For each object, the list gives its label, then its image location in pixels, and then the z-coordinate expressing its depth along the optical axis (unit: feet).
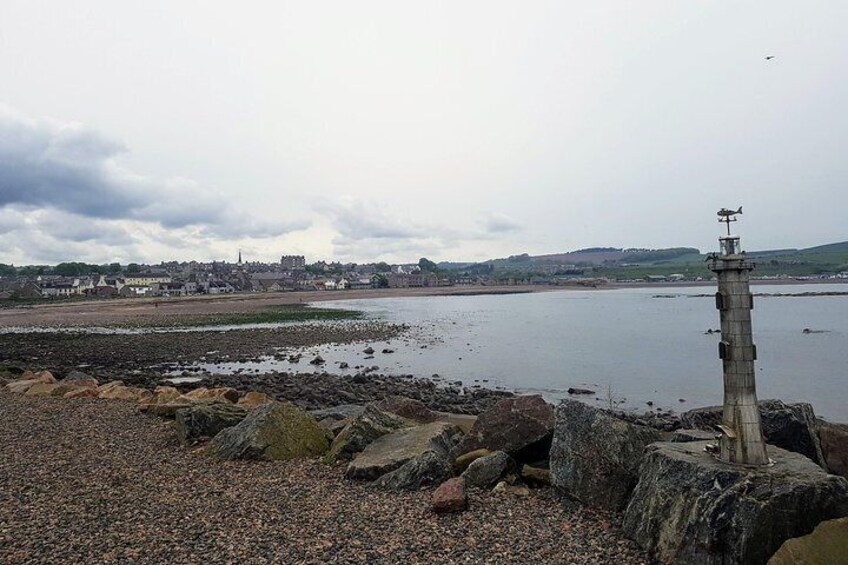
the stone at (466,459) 32.37
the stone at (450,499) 26.40
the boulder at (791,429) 28.78
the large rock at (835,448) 30.19
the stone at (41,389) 59.16
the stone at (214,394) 53.07
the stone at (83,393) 57.62
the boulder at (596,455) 26.58
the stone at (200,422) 40.24
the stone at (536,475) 29.94
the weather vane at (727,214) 23.59
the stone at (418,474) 30.14
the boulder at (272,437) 36.32
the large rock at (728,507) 19.62
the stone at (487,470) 29.89
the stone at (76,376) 73.17
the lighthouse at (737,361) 22.59
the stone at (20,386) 61.36
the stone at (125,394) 56.75
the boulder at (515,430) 33.12
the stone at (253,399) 53.07
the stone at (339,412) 52.95
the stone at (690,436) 28.96
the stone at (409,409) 46.50
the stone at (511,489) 28.81
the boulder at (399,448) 32.04
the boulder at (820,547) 17.53
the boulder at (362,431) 35.81
